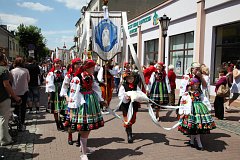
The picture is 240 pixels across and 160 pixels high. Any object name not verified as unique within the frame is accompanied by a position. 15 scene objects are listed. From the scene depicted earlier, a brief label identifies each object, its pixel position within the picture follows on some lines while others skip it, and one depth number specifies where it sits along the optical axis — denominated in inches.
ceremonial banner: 289.9
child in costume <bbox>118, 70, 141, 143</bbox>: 231.5
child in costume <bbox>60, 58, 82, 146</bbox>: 203.8
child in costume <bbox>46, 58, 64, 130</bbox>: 253.3
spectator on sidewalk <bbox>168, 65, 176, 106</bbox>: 369.1
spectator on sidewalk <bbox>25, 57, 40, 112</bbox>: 355.3
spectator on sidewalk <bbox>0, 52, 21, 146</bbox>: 201.2
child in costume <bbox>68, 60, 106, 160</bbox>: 177.3
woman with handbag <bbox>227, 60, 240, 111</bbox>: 353.4
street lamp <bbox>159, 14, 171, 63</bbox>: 425.4
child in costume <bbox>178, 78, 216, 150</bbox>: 200.7
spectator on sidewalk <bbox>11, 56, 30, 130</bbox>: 263.3
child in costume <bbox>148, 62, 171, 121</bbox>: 307.3
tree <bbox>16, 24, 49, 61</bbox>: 1640.0
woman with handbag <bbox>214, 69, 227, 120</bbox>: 321.1
